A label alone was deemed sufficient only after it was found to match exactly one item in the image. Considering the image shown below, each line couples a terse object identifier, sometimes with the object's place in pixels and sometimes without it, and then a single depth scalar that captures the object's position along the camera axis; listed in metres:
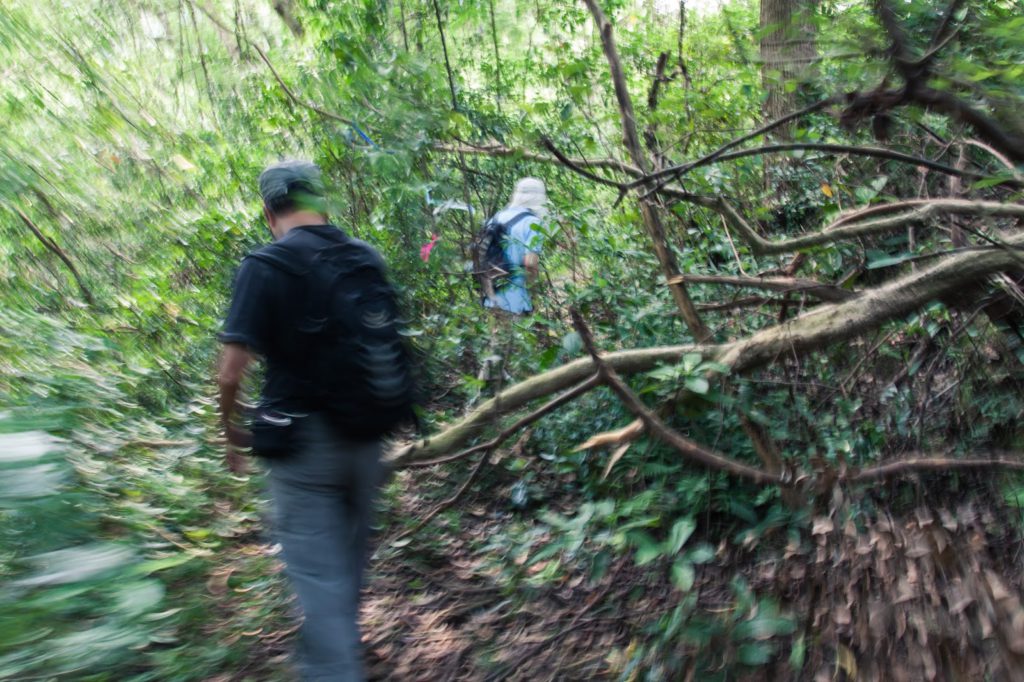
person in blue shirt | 5.05
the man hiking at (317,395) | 2.37
